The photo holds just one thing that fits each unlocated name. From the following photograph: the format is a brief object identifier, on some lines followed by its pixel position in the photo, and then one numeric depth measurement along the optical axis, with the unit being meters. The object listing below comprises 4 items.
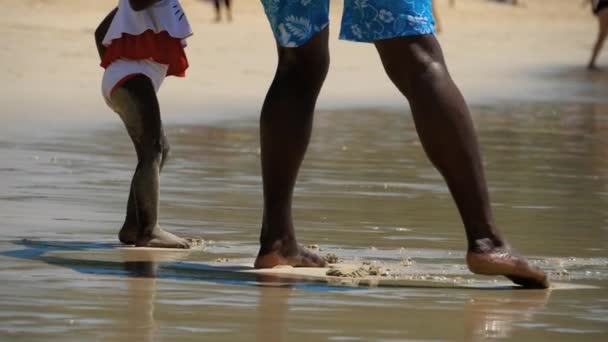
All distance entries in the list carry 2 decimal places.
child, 11.84
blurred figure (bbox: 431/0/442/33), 58.52
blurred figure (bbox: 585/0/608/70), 40.12
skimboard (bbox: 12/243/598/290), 10.06
